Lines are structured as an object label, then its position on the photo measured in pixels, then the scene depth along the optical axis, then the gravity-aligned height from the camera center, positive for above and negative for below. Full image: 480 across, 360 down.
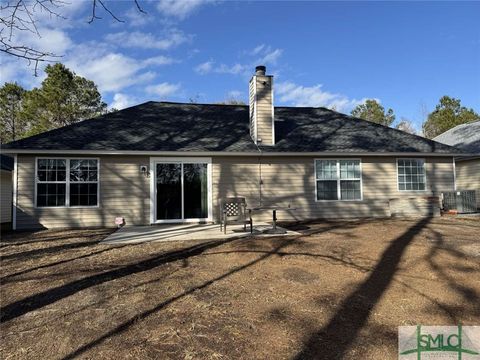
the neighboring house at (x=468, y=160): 17.02 +1.55
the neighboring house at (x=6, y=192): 14.96 +0.27
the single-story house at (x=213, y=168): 11.15 +0.90
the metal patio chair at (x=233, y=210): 9.27 -0.39
